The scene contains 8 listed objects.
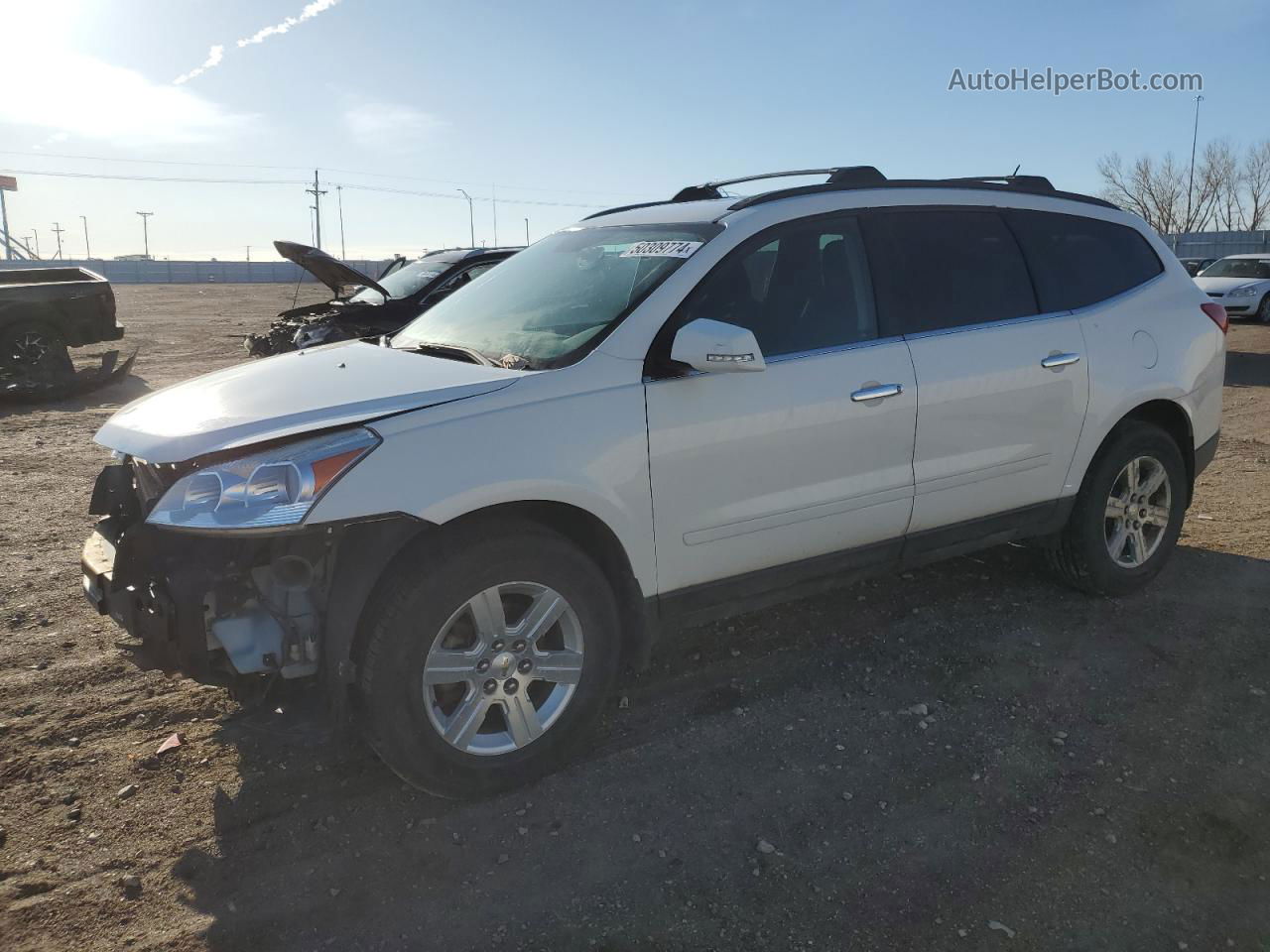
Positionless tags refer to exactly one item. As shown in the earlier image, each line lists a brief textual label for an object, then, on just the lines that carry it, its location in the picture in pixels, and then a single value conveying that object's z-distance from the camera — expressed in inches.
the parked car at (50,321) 466.0
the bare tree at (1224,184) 2396.7
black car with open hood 425.7
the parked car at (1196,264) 1101.7
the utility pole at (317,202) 3570.4
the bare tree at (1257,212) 2508.6
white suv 110.3
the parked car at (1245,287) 828.0
